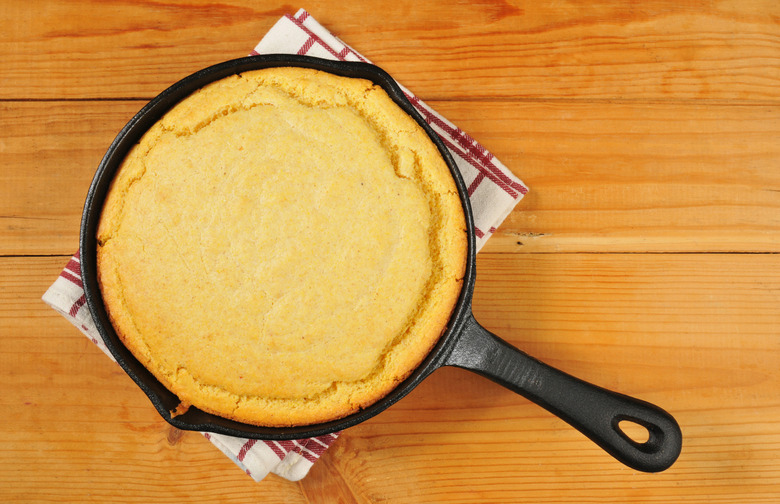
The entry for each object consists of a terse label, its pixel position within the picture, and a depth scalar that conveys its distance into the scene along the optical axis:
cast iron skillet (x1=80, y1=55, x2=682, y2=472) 0.56
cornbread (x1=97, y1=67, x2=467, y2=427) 0.56
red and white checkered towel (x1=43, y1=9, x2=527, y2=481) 0.63
